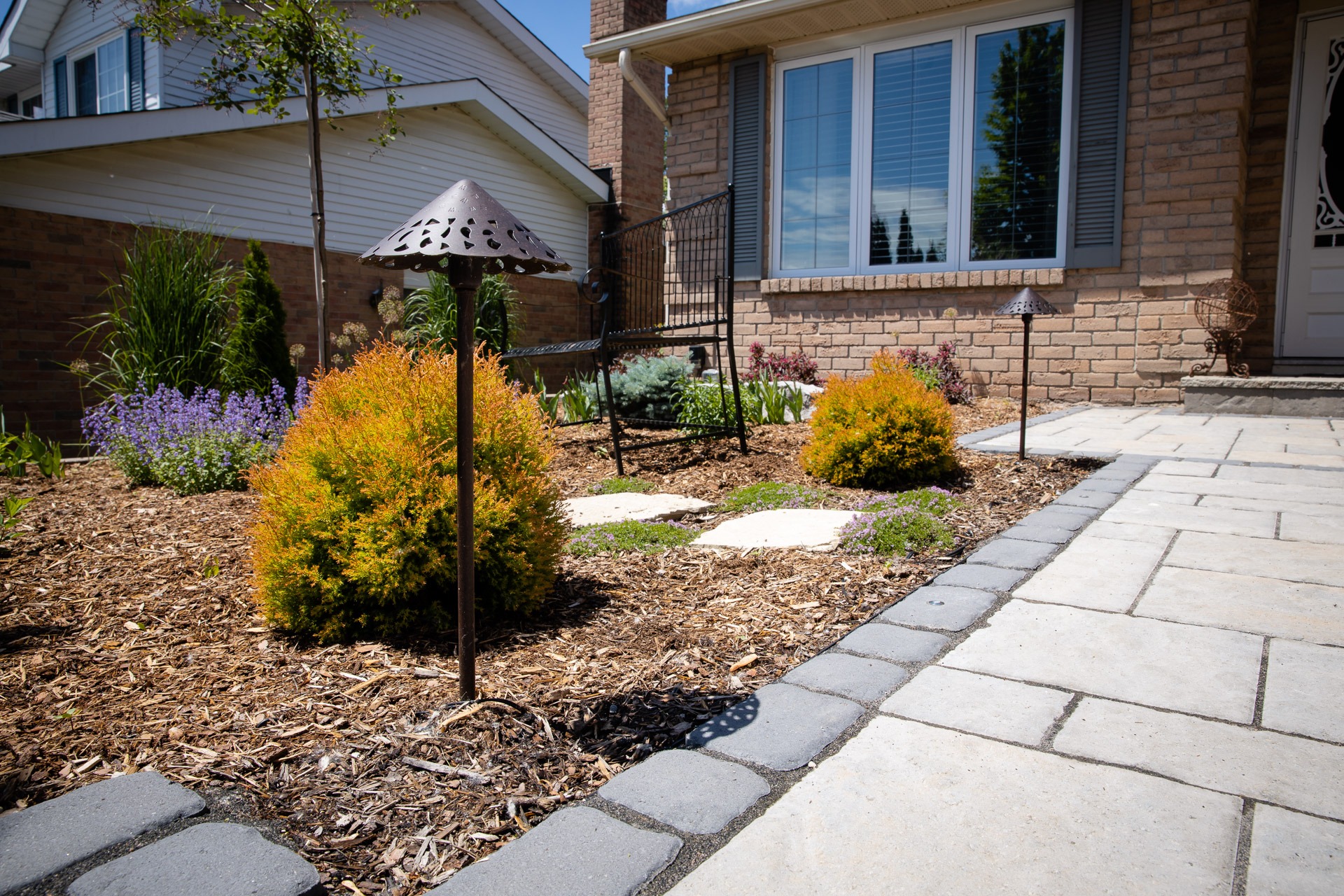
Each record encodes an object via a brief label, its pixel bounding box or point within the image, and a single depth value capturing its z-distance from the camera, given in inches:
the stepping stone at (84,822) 43.6
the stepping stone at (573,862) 41.8
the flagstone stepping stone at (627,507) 132.6
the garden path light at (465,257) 57.1
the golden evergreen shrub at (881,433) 146.4
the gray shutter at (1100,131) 253.9
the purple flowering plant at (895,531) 107.0
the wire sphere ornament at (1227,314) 242.1
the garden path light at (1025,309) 161.0
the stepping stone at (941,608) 81.4
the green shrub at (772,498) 140.0
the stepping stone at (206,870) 41.3
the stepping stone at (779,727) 55.8
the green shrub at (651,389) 219.8
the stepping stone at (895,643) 73.4
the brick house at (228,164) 258.7
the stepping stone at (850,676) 65.9
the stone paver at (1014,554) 100.7
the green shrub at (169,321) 195.3
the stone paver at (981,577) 92.5
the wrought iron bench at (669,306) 167.6
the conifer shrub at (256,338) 205.5
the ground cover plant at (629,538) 112.8
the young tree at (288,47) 169.2
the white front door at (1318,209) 261.7
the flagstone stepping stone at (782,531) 114.0
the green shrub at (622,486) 156.3
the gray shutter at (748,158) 318.3
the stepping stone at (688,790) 48.3
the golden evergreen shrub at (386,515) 76.0
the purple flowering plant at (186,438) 153.3
